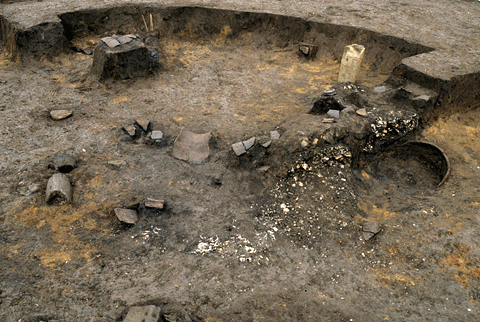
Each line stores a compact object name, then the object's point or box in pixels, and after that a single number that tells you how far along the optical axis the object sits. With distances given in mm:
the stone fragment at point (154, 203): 3703
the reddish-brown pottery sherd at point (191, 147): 4527
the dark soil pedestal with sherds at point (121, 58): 5824
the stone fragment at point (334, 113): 4395
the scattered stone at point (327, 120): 4227
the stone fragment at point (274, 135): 4325
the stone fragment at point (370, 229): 3512
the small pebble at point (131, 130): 4789
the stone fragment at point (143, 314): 2617
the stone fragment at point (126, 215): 3569
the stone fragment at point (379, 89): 5121
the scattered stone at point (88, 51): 6803
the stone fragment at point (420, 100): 4652
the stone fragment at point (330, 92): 4851
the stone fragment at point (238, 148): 4236
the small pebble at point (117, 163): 4265
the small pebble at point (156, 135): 4762
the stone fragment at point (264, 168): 4112
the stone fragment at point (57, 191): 3694
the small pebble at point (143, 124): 4922
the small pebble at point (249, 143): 4262
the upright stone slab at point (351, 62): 5645
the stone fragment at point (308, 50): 6805
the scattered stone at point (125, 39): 5966
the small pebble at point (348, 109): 4521
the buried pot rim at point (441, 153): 4121
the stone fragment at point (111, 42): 5866
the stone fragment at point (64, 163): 4133
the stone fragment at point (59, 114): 5005
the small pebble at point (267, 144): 4230
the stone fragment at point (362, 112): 4489
